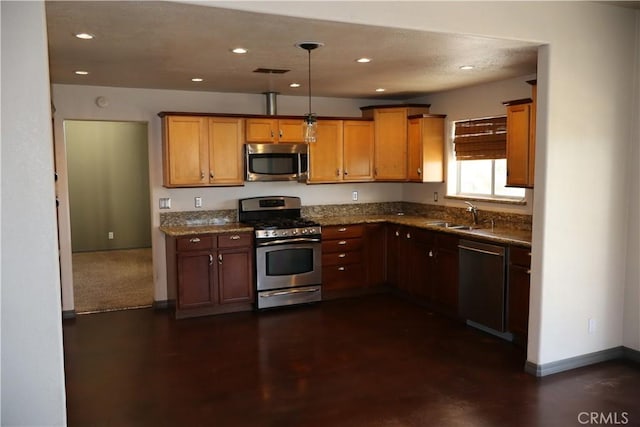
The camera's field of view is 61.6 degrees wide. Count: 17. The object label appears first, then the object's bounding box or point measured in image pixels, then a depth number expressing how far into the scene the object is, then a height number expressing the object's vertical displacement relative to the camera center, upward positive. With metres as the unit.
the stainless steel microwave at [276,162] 6.09 +0.13
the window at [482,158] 5.66 +0.14
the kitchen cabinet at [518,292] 4.47 -1.03
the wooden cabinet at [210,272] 5.55 -1.04
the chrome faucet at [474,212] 5.96 -0.46
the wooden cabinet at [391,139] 6.61 +0.40
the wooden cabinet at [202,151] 5.75 +0.25
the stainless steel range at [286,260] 5.85 -0.97
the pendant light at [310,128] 4.52 +0.38
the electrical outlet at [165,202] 6.03 -0.32
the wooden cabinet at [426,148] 6.38 +0.28
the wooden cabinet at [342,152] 6.49 +0.25
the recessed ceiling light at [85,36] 3.45 +0.90
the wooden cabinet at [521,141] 4.73 +0.27
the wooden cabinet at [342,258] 6.27 -1.01
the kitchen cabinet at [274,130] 6.07 +0.49
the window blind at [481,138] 5.62 +0.36
